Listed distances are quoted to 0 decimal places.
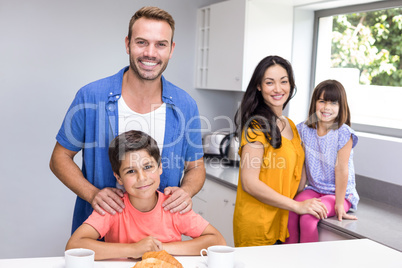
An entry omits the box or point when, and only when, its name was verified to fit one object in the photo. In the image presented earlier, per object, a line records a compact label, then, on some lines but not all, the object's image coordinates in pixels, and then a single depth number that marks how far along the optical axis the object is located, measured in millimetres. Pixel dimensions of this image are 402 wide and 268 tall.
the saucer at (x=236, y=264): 1234
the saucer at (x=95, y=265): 1243
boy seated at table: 1528
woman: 1906
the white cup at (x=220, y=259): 1178
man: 1634
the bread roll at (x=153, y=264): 1086
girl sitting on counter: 2021
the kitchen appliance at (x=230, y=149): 3232
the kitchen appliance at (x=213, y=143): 3336
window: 2693
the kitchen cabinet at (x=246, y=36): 3072
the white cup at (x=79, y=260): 1125
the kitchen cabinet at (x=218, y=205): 2844
